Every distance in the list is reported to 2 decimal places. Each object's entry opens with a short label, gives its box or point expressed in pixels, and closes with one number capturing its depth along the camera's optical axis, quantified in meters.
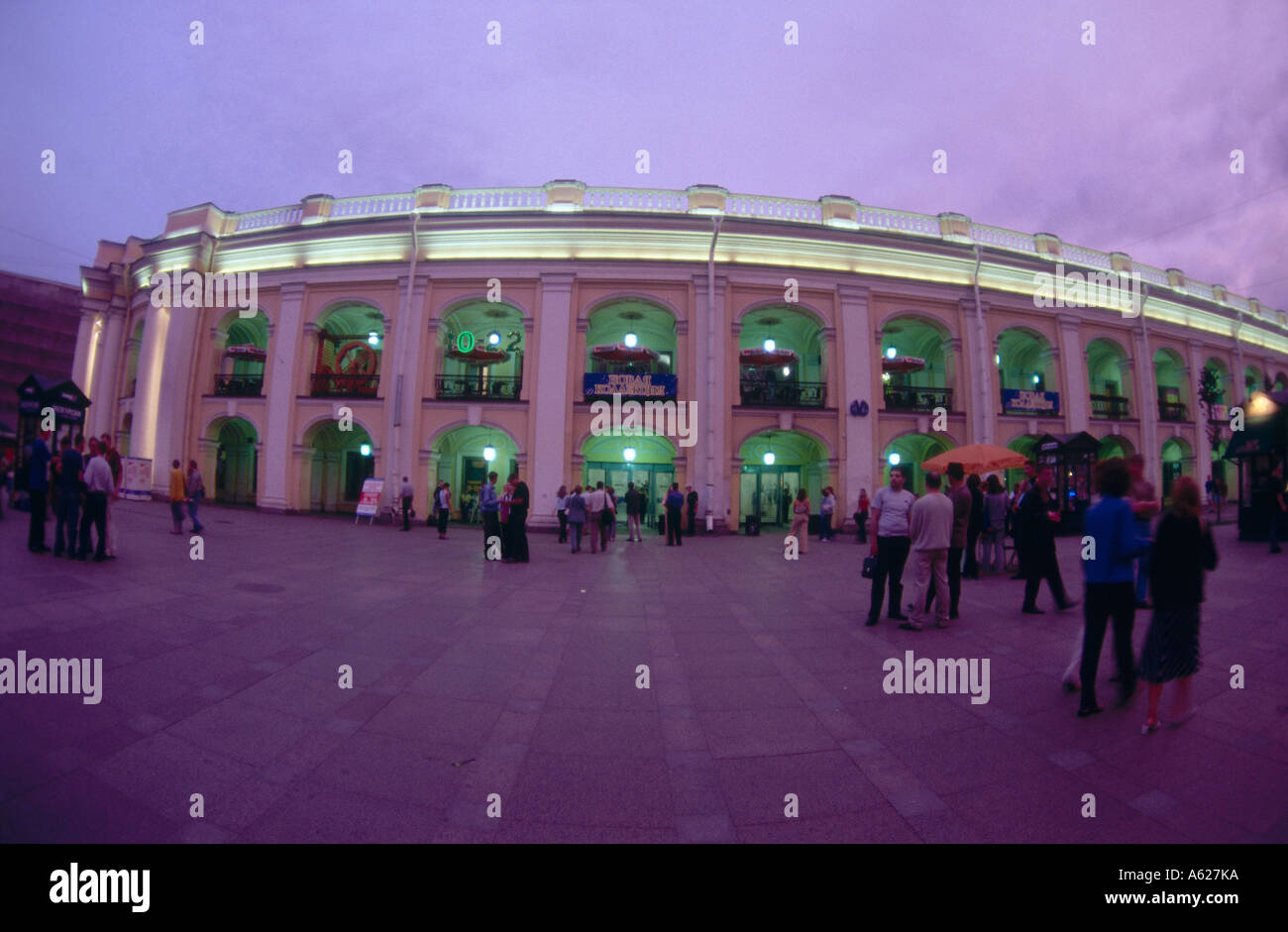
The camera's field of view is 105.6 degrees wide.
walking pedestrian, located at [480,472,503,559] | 10.42
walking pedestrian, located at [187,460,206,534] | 10.66
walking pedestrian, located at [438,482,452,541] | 14.40
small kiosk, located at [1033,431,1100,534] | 14.54
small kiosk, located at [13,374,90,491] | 12.88
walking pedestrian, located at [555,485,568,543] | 13.78
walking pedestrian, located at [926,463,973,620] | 6.08
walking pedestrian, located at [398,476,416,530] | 15.72
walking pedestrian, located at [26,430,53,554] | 7.72
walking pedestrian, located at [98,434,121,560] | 7.47
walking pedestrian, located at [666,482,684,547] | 14.08
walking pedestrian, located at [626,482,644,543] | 14.57
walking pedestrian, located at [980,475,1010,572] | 8.73
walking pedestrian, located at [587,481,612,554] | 12.02
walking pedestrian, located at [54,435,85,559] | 7.36
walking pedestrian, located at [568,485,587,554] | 12.05
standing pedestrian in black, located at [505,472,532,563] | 9.98
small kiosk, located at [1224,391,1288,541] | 11.17
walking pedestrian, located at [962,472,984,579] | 8.53
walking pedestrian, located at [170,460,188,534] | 10.65
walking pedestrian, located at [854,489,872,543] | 15.58
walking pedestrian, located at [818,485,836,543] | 15.61
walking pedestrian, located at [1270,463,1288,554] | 9.50
